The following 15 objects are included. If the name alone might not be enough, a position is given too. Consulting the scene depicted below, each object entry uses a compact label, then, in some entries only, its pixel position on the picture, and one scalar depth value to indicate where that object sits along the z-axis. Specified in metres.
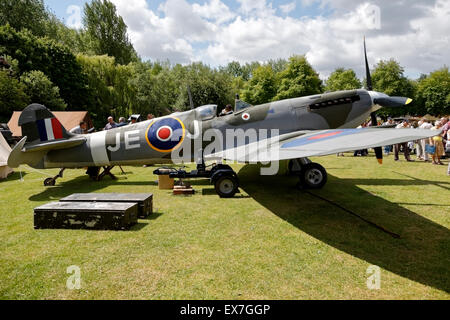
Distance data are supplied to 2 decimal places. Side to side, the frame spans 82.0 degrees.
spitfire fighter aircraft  8.10
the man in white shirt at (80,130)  11.17
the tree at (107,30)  49.38
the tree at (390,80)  49.66
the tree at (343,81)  56.55
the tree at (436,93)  53.03
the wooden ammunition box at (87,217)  4.91
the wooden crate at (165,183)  8.29
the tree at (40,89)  27.59
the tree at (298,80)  45.93
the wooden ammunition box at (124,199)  5.49
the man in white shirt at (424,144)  12.75
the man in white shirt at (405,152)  12.81
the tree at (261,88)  53.38
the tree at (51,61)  30.33
